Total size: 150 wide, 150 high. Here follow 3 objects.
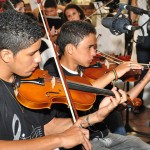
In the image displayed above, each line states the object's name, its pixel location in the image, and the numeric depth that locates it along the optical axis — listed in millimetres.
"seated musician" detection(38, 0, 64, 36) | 3111
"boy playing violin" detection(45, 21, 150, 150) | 1619
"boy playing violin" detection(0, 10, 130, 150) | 1166
